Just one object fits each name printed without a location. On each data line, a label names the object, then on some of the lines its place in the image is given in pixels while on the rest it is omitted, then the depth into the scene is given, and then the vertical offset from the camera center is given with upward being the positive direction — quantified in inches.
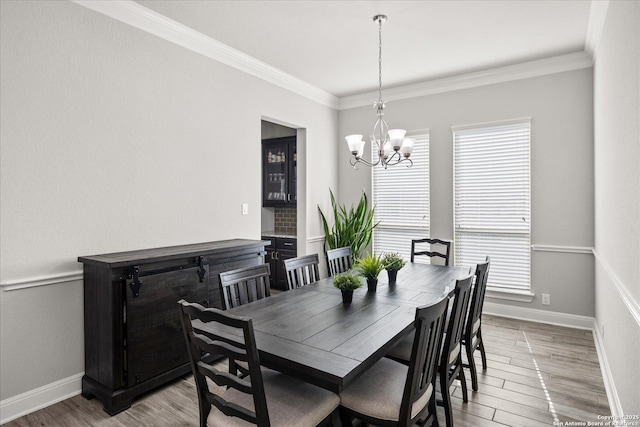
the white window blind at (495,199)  172.7 +5.5
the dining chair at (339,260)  136.6 -19.2
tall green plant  202.8 -11.0
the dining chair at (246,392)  56.9 -33.0
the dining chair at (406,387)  63.2 -34.1
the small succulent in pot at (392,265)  115.0 -17.0
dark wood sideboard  98.7 -30.1
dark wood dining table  60.5 -23.9
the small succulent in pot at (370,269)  103.1 -16.4
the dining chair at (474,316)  99.9 -30.7
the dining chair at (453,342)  79.7 -31.3
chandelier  117.5 +22.4
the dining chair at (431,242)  153.7 -15.0
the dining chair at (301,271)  114.3 -19.4
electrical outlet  167.5 -40.4
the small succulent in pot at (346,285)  92.3 -18.7
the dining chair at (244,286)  91.6 -19.6
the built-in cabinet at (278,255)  221.8 -26.8
